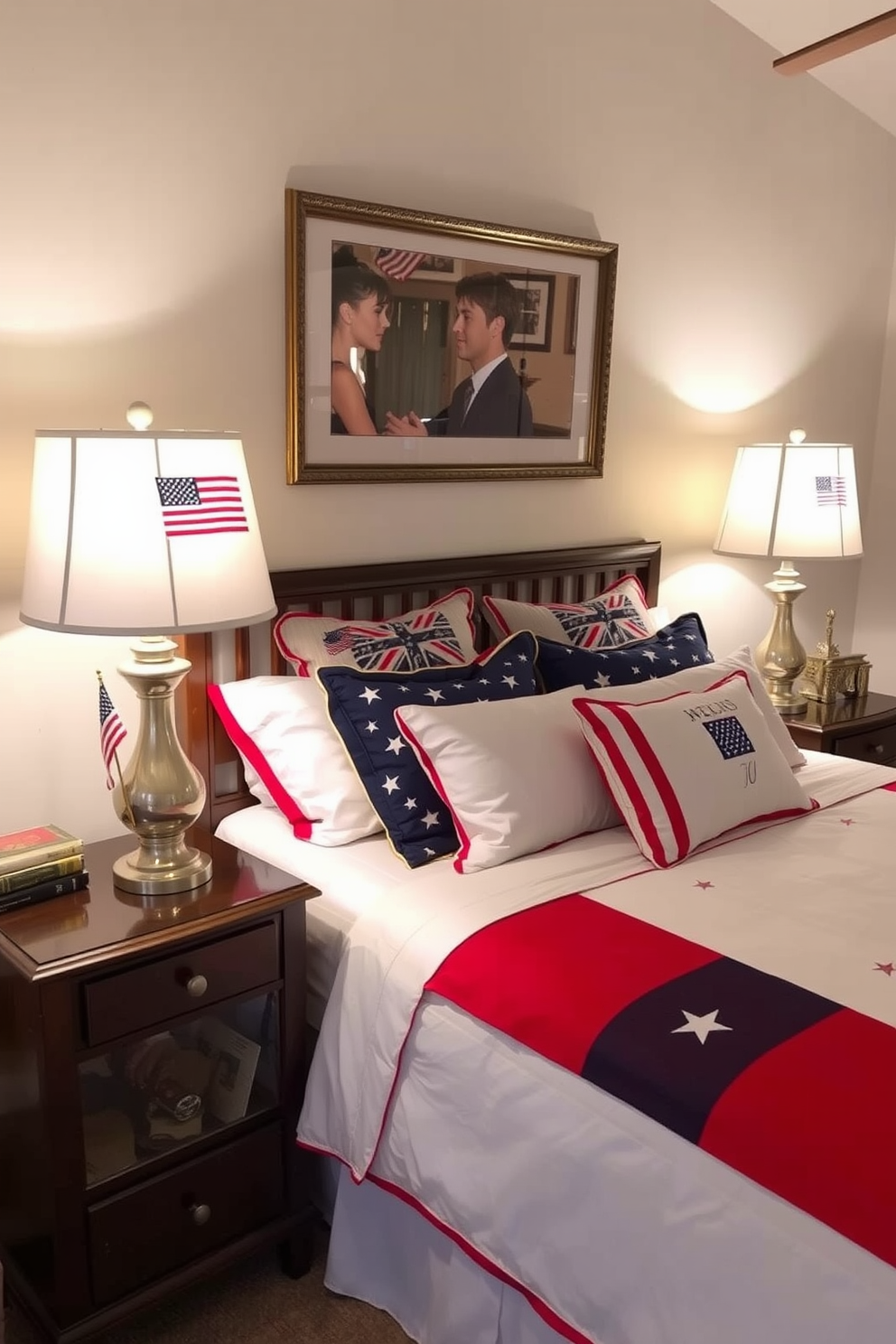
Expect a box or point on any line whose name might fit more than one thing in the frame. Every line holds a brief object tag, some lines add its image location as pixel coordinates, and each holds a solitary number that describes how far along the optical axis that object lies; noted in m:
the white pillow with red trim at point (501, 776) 2.03
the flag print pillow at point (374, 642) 2.34
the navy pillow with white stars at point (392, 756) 2.08
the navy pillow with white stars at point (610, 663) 2.52
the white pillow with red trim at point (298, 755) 2.15
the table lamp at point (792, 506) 3.11
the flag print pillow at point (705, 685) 2.33
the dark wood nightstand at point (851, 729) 3.06
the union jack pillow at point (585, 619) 2.68
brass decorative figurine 3.21
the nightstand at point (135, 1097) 1.67
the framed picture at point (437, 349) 2.37
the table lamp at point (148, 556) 1.69
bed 1.33
